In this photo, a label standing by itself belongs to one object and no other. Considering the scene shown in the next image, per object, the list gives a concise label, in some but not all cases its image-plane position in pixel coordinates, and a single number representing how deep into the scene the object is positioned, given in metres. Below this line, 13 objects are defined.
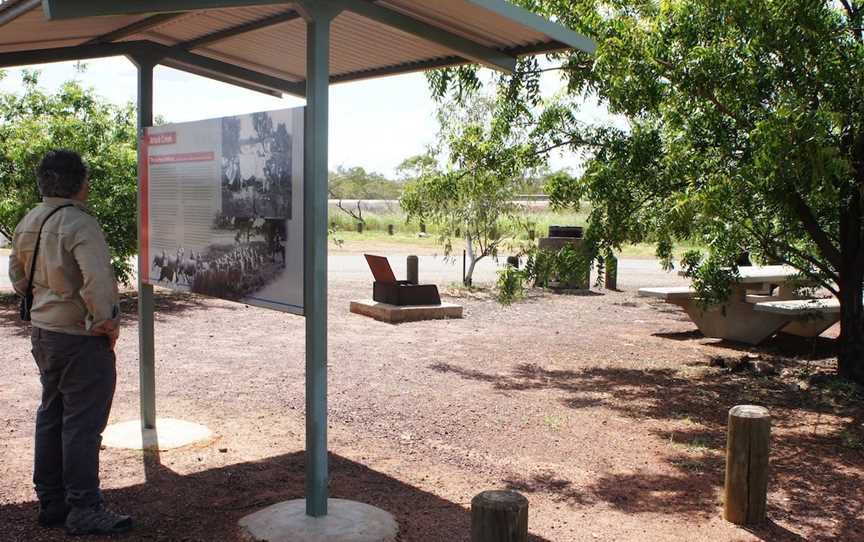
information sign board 4.39
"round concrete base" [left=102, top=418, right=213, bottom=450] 5.84
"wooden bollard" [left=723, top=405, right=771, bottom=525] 4.73
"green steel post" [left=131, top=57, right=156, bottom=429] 5.90
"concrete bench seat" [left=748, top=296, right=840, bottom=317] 10.03
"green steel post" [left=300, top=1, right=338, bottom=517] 4.12
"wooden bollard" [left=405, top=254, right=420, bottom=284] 15.76
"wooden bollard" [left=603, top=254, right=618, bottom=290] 18.65
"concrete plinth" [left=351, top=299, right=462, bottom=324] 12.84
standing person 4.04
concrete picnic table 10.34
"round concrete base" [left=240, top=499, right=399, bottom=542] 4.20
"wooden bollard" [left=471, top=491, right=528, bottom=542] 2.89
